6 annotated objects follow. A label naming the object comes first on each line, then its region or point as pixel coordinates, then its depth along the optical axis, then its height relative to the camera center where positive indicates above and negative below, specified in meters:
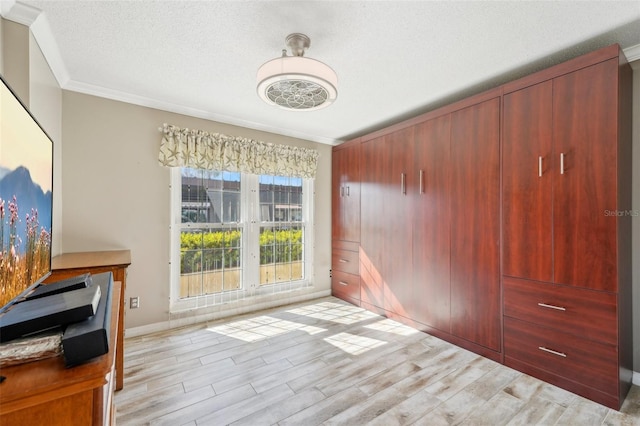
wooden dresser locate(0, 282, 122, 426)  0.60 -0.40
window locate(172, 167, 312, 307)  3.13 -0.26
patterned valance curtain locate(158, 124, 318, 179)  2.96 +0.73
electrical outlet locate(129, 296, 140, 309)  2.78 -0.90
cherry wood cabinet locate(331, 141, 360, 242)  3.83 +0.32
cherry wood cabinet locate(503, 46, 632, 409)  1.79 -0.08
